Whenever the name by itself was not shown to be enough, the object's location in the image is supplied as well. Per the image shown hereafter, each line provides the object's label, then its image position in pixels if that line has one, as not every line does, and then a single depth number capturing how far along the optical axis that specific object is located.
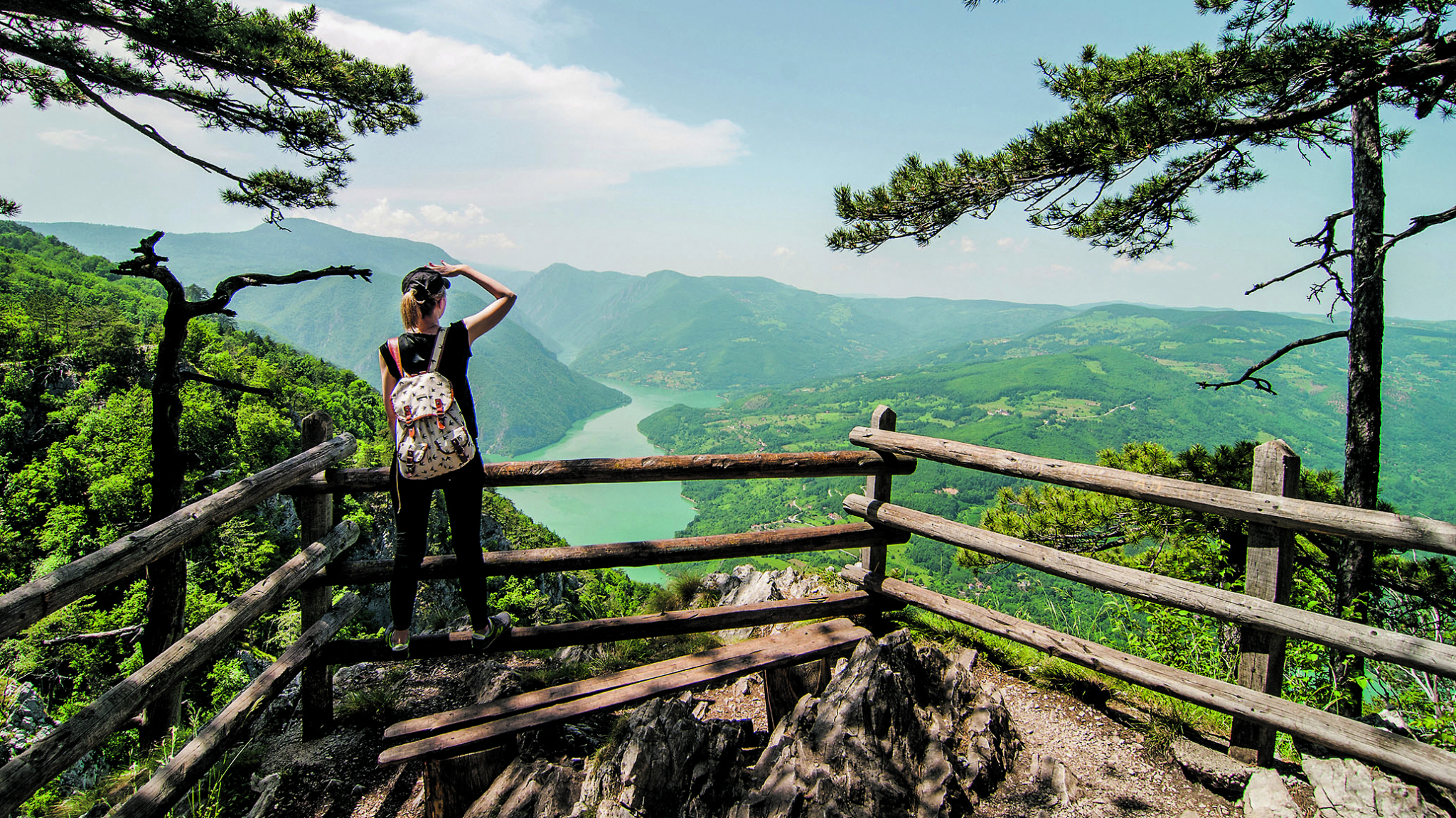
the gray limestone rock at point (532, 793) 2.42
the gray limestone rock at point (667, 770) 2.38
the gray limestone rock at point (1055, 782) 2.68
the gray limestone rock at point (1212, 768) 2.83
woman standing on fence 2.67
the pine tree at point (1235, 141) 4.46
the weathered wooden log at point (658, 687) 2.59
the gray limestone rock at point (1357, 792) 2.32
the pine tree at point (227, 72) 5.22
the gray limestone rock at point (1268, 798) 2.53
